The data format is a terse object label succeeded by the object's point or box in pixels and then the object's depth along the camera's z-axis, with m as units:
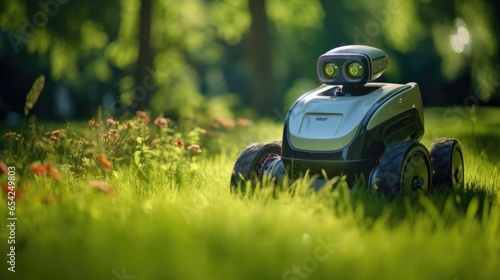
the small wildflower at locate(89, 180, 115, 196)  3.61
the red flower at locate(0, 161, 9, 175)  3.65
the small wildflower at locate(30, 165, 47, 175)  3.62
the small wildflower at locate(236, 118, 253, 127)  6.39
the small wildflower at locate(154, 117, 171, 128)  5.40
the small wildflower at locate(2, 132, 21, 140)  4.72
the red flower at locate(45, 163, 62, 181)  3.62
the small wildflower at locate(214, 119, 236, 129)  6.09
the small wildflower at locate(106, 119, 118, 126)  5.24
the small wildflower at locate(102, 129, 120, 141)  5.14
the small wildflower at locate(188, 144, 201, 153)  5.12
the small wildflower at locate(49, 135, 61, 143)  4.85
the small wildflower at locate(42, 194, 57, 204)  3.60
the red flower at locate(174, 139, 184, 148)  5.12
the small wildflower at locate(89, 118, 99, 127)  5.18
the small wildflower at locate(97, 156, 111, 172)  4.15
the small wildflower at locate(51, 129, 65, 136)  4.95
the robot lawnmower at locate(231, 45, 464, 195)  4.12
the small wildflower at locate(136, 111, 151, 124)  5.60
